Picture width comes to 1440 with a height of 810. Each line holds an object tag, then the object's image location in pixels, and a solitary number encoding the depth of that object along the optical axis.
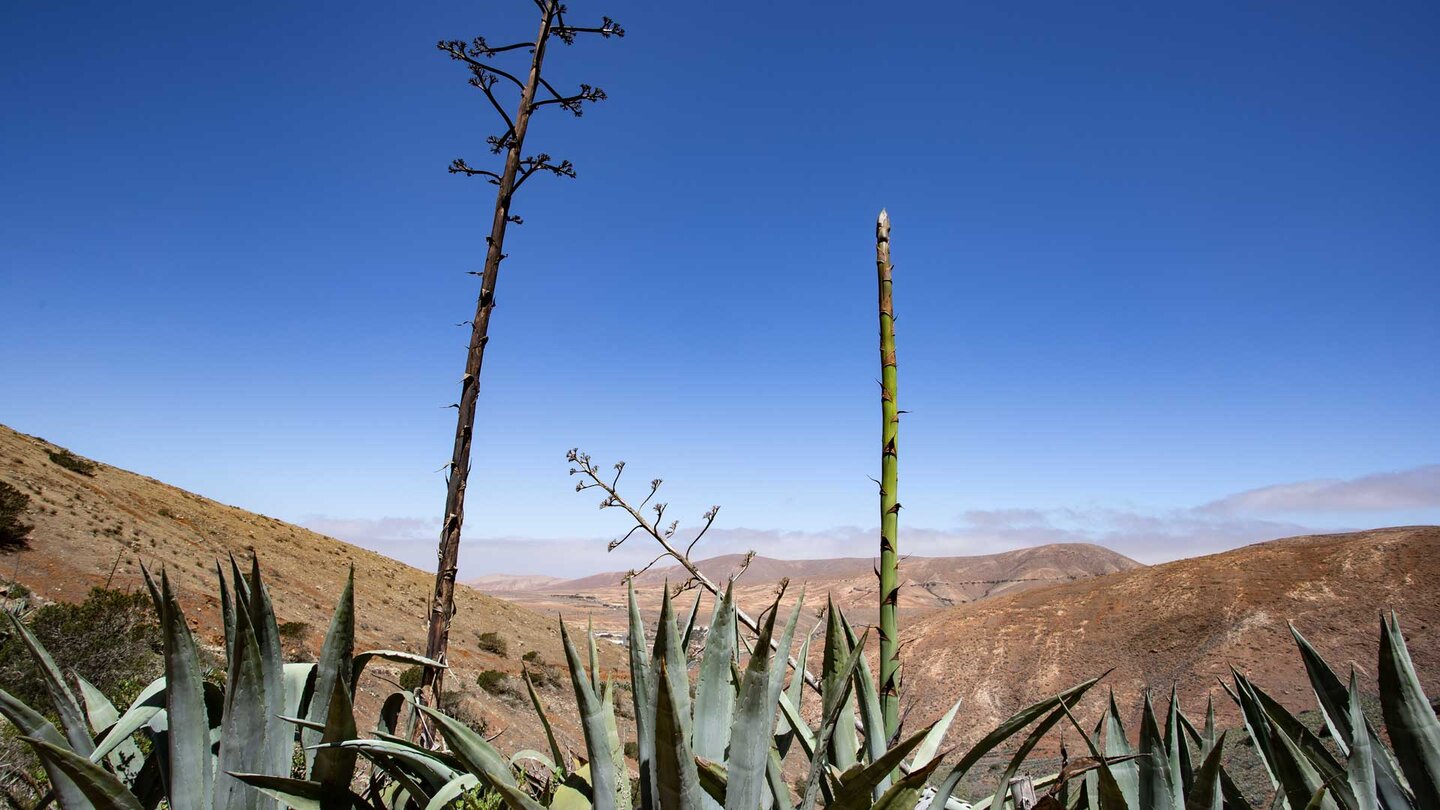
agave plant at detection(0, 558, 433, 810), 1.67
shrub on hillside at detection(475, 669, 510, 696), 19.73
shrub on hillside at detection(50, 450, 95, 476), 30.58
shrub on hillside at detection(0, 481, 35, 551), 18.23
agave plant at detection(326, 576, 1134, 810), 1.52
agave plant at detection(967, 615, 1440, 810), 2.02
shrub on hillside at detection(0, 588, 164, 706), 8.23
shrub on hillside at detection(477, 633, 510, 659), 28.09
